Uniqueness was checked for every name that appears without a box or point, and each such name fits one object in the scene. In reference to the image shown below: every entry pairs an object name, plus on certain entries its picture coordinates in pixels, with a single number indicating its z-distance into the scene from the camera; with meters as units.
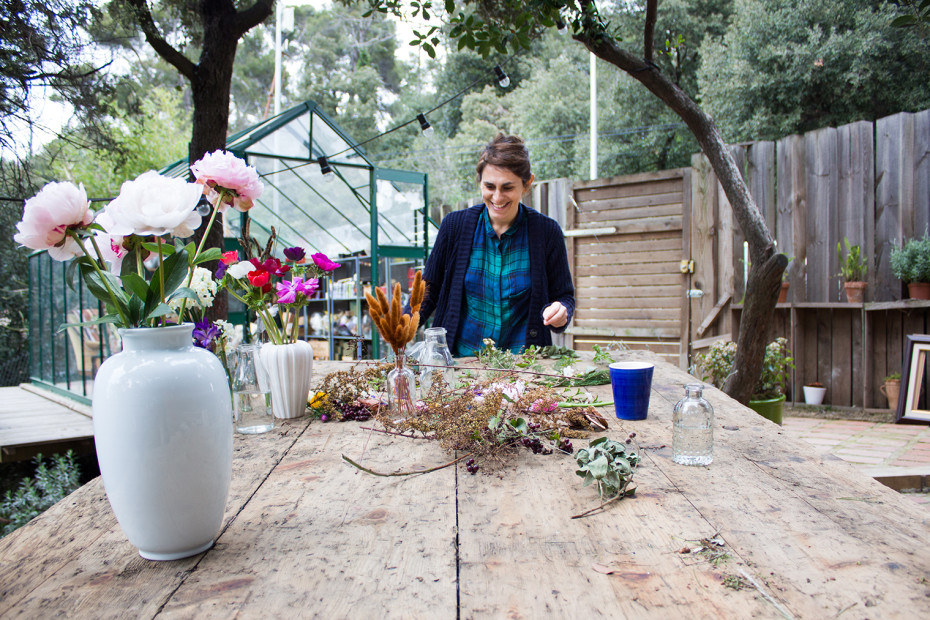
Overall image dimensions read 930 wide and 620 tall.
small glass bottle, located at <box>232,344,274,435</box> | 1.43
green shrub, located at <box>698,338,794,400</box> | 3.40
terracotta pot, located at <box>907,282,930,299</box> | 4.06
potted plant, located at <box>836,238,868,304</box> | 4.38
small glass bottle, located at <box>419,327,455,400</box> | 1.58
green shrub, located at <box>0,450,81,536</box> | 3.34
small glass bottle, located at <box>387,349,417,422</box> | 1.38
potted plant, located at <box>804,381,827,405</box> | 4.63
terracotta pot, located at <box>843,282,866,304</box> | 4.37
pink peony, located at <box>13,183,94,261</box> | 0.73
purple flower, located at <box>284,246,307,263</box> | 1.42
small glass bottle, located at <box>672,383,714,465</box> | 1.10
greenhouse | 5.77
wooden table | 0.63
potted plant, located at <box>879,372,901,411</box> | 4.25
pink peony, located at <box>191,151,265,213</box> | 0.99
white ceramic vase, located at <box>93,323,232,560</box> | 0.70
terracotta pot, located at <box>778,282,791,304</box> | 4.76
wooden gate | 5.57
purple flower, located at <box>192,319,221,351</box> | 1.31
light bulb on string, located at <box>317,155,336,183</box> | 6.32
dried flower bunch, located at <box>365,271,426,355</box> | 1.22
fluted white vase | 1.43
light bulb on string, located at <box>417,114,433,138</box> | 5.82
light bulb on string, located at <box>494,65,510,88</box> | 5.34
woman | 2.44
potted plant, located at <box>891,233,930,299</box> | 4.01
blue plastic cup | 1.40
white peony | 0.73
